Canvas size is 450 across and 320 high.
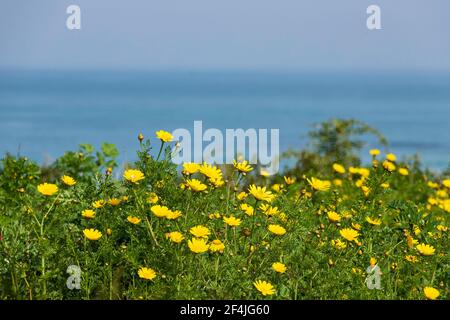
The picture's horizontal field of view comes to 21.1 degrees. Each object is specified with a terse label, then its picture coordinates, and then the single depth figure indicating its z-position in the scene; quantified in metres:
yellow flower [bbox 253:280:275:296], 4.71
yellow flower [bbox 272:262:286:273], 4.88
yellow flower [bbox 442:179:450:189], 8.23
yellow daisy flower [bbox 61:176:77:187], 5.41
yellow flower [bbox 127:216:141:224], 5.26
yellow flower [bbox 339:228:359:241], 5.38
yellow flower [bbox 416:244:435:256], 5.31
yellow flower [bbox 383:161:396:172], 6.21
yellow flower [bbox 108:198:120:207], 5.46
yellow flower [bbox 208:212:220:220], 5.74
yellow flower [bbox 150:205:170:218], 5.02
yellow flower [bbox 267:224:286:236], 5.20
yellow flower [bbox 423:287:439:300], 4.63
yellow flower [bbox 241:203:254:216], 5.77
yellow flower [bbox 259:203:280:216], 5.55
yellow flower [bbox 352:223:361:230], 5.81
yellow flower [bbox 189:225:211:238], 4.97
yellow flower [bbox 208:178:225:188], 5.48
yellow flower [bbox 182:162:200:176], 5.45
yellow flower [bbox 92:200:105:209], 5.41
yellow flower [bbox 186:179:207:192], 5.20
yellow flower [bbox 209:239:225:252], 5.00
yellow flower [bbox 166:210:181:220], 5.08
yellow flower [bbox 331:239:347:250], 5.49
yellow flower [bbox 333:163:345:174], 8.64
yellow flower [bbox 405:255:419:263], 5.67
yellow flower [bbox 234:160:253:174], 5.61
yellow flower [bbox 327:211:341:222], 5.61
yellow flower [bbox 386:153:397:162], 7.81
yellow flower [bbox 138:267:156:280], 4.89
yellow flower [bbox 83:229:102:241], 5.14
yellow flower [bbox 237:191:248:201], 6.17
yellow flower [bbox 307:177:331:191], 5.80
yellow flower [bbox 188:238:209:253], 4.80
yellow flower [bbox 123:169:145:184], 5.26
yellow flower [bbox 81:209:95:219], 5.25
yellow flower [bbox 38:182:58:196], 5.23
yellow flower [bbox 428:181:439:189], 9.58
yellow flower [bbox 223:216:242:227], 5.30
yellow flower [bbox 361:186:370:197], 6.55
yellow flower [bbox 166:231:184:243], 4.89
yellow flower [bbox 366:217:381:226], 5.79
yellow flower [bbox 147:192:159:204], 5.36
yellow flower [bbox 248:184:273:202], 5.21
